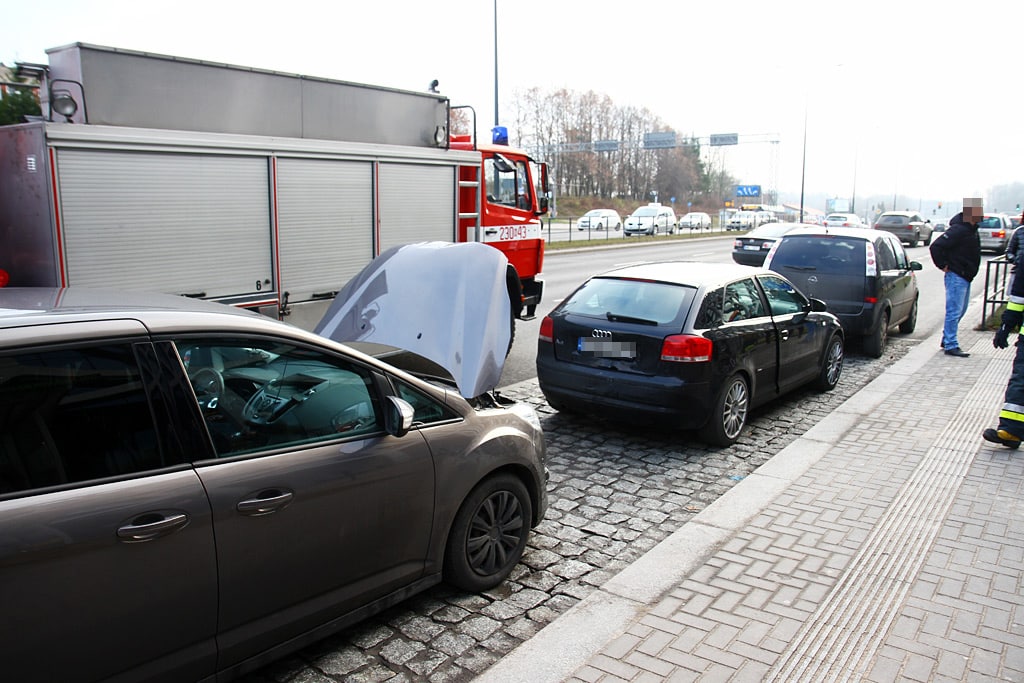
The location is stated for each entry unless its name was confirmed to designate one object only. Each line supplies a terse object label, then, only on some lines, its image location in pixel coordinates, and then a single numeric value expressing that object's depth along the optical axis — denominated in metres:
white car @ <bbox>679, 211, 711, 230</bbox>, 58.12
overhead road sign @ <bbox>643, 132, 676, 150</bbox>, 74.88
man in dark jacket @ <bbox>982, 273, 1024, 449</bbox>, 6.57
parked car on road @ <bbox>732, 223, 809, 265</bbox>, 22.67
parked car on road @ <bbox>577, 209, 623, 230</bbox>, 52.59
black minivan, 10.69
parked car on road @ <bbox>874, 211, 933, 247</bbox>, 39.41
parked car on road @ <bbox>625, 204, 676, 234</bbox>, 48.12
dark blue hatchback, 6.41
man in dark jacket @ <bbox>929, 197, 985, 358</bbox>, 10.92
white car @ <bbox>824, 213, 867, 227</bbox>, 41.76
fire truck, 6.09
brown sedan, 2.52
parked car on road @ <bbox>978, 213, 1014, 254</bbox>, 34.81
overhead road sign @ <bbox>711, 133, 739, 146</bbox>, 73.69
